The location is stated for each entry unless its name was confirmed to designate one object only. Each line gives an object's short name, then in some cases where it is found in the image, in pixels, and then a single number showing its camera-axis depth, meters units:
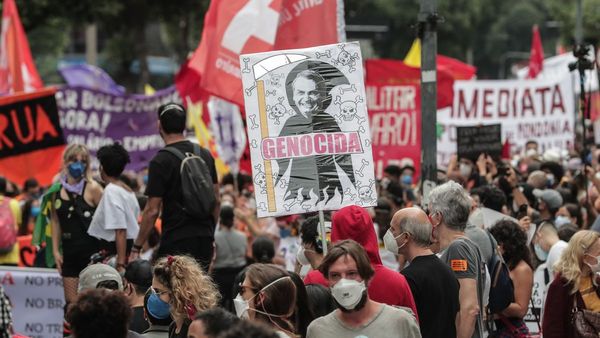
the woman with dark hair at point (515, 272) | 15.72
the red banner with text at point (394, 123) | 33.54
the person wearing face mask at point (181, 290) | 11.88
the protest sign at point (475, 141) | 27.43
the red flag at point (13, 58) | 36.53
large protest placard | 14.17
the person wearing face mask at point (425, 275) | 12.86
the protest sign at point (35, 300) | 21.15
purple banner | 35.36
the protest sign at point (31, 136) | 28.00
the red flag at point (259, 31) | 22.14
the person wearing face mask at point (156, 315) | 12.25
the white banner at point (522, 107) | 41.36
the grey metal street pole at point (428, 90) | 19.03
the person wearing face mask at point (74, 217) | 18.09
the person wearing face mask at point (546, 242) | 18.22
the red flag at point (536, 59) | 51.49
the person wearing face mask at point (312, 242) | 14.83
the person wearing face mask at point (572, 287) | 14.67
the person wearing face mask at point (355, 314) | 10.85
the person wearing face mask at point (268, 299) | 11.15
